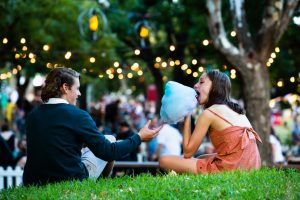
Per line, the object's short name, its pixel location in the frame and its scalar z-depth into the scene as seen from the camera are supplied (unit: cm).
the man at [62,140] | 625
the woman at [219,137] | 689
